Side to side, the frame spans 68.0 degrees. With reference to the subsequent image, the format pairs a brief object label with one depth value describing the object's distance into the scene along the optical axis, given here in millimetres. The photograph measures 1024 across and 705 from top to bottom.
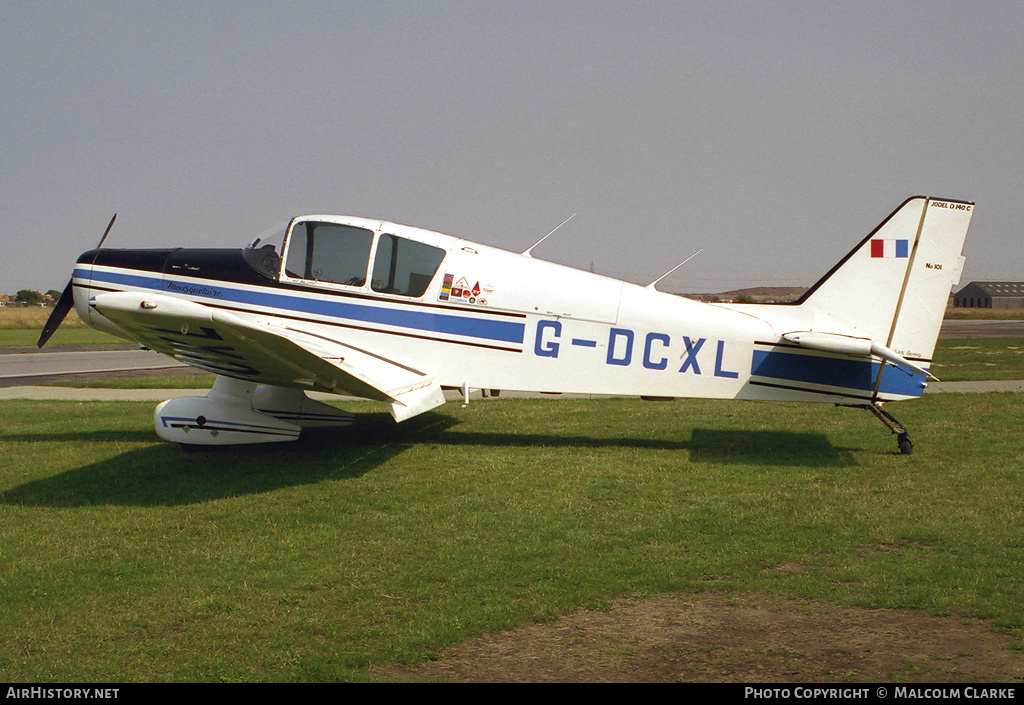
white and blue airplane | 7656
